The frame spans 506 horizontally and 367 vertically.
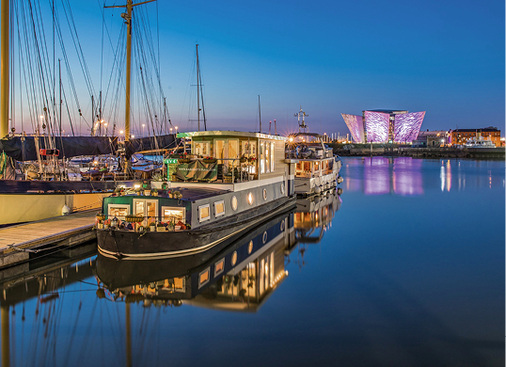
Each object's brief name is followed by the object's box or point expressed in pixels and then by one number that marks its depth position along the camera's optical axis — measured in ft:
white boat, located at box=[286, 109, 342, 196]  118.93
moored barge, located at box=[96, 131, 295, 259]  48.14
